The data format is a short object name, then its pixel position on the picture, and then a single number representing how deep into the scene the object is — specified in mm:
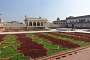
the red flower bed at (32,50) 4968
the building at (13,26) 29989
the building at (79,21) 31470
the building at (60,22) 35929
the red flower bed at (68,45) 6555
